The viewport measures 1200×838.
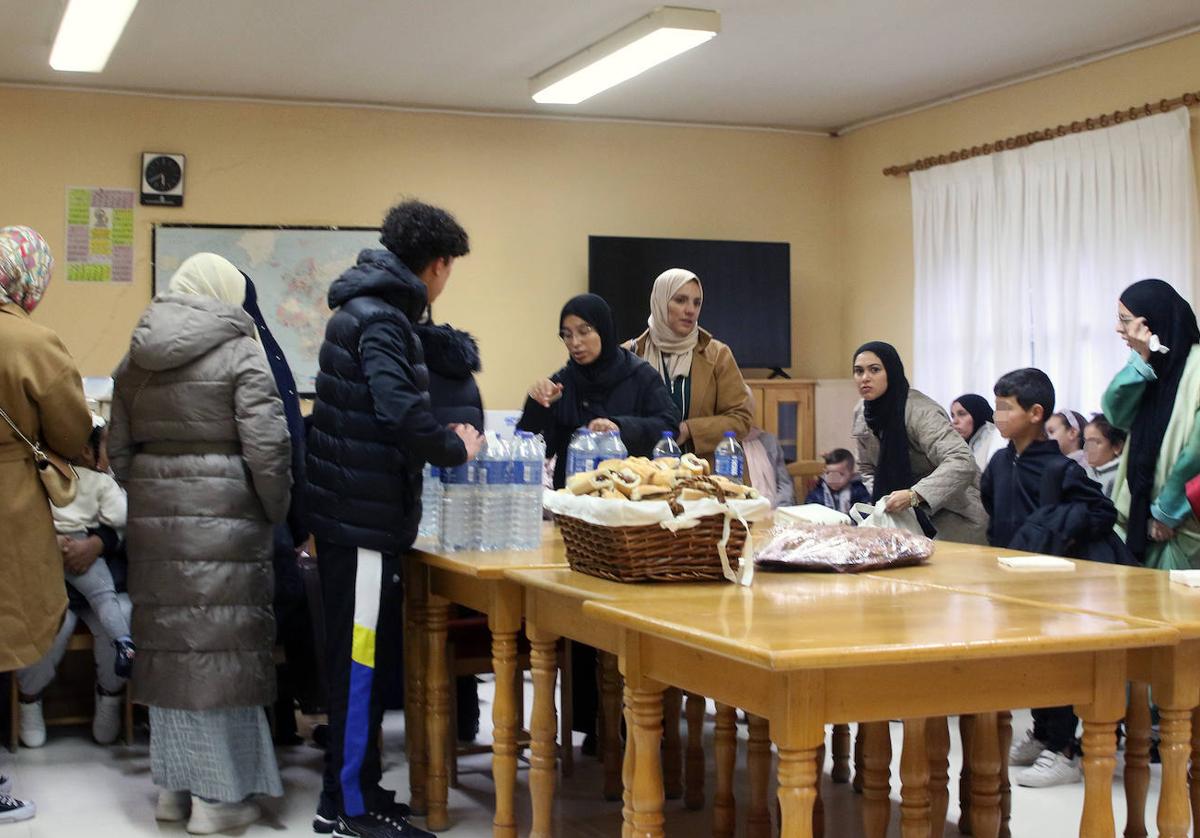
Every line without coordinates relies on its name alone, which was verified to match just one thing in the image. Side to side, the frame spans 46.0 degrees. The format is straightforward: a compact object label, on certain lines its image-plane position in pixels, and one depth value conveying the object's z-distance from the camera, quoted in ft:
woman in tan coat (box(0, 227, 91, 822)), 12.08
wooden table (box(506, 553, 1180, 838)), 6.91
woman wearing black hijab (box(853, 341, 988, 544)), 16.39
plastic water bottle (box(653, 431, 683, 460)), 13.78
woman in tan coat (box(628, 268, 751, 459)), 16.49
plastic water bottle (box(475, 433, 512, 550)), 11.98
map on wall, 23.68
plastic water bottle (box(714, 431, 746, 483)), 14.16
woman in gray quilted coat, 12.05
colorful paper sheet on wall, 23.13
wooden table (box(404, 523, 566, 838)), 10.98
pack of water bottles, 12.00
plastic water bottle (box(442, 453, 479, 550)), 12.04
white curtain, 20.15
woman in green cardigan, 13.98
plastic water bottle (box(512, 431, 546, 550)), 12.03
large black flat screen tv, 25.23
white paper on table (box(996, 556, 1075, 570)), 10.38
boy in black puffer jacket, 11.47
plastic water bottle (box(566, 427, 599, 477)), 13.74
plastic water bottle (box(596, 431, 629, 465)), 13.75
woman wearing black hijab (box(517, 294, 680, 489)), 14.74
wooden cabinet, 25.57
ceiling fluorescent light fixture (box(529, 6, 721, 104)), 18.60
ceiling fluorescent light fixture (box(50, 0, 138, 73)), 17.92
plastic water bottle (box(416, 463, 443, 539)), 12.28
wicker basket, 9.16
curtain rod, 19.90
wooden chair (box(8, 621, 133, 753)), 15.19
